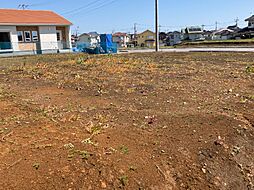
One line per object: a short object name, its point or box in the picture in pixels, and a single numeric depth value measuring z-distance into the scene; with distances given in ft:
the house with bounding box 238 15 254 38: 134.59
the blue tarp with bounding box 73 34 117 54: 68.74
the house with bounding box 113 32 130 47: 200.30
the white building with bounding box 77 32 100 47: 185.88
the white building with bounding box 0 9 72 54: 66.12
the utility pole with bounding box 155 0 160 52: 70.42
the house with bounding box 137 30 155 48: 192.43
